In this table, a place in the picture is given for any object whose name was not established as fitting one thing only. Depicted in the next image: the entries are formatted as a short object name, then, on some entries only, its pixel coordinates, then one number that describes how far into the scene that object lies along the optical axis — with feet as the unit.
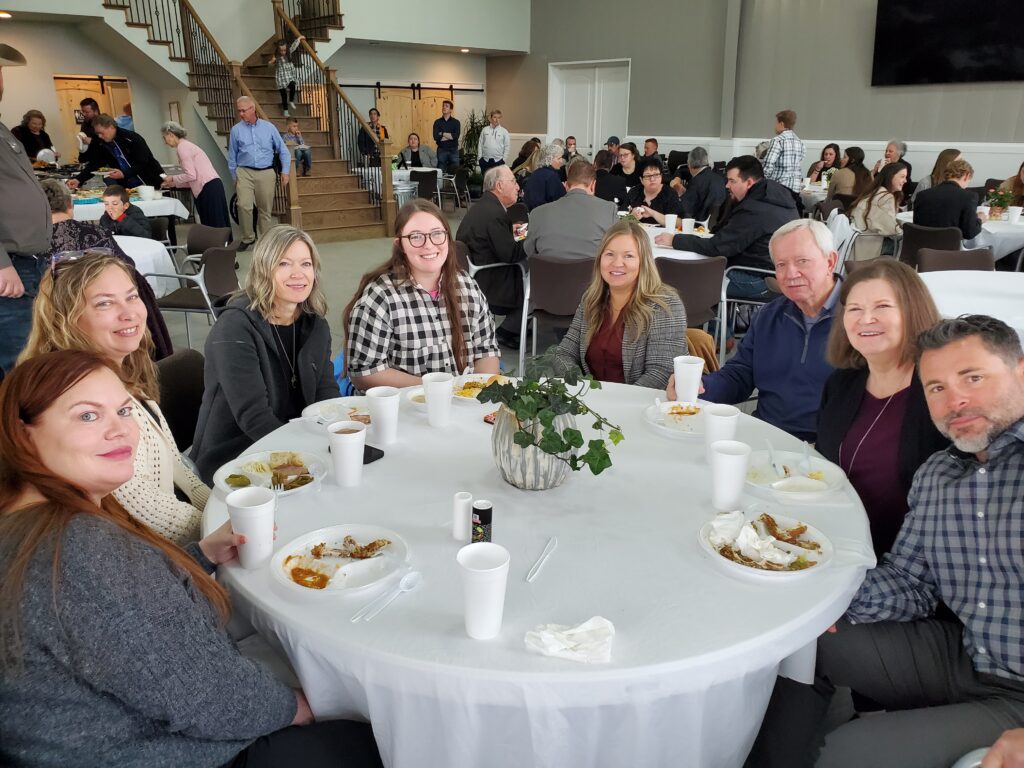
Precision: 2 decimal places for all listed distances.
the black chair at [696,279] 13.20
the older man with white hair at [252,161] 27.78
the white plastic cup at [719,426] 5.68
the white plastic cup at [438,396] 6.40
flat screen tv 30.30
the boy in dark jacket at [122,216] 17.47
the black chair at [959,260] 13.66
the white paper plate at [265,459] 5.28
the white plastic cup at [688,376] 6.73
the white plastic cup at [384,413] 6.07
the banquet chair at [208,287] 14.79
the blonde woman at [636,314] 8.77
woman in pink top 25.08
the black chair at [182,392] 7.48
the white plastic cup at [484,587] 3.55
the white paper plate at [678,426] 6.22
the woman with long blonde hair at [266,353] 7.25
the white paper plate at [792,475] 5.16
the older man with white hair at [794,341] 7.89
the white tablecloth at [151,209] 19.97
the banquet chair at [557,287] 13.50
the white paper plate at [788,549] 4.15
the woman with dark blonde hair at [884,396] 5.75
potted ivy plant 4.81
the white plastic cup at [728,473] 4.85
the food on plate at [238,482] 5.31
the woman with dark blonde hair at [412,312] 8.68
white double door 44.98
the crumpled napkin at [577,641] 3.54
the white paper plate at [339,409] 6.68
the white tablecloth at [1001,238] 18.65
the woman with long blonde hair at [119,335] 5.66
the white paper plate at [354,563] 4.07
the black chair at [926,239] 16.26
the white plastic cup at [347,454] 5.20
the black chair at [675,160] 37.91
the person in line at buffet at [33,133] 32.58
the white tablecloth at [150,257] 16.40
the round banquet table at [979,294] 9.93
